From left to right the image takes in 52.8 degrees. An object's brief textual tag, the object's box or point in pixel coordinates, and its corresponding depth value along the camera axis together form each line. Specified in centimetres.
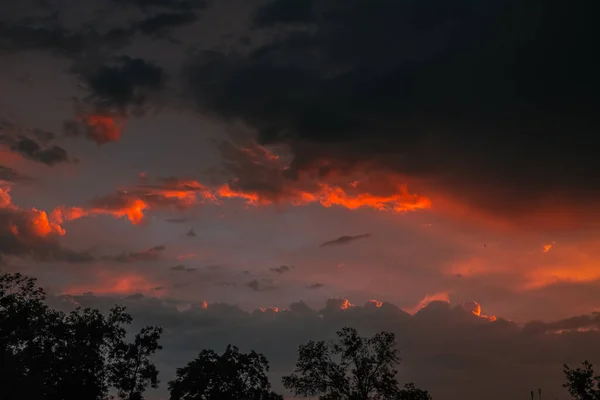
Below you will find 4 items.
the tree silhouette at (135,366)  7788
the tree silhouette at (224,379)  9319
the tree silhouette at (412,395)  6500
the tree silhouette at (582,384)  7744
